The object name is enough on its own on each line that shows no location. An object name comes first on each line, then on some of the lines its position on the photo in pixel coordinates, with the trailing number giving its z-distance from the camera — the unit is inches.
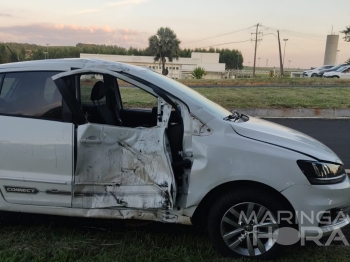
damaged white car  111.3
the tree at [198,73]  1161.4
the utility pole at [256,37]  2212.5
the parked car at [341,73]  1074.8
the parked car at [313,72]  1270.9
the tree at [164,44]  1588.3
